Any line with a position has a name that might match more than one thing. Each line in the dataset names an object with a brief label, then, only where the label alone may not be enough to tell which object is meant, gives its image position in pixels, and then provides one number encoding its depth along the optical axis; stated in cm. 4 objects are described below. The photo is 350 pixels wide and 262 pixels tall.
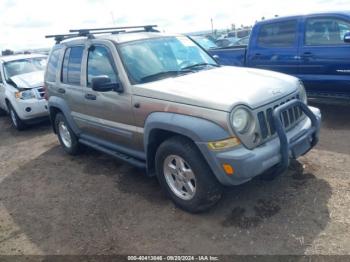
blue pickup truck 621
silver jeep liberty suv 333
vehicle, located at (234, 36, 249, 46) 1399
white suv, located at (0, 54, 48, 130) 823
